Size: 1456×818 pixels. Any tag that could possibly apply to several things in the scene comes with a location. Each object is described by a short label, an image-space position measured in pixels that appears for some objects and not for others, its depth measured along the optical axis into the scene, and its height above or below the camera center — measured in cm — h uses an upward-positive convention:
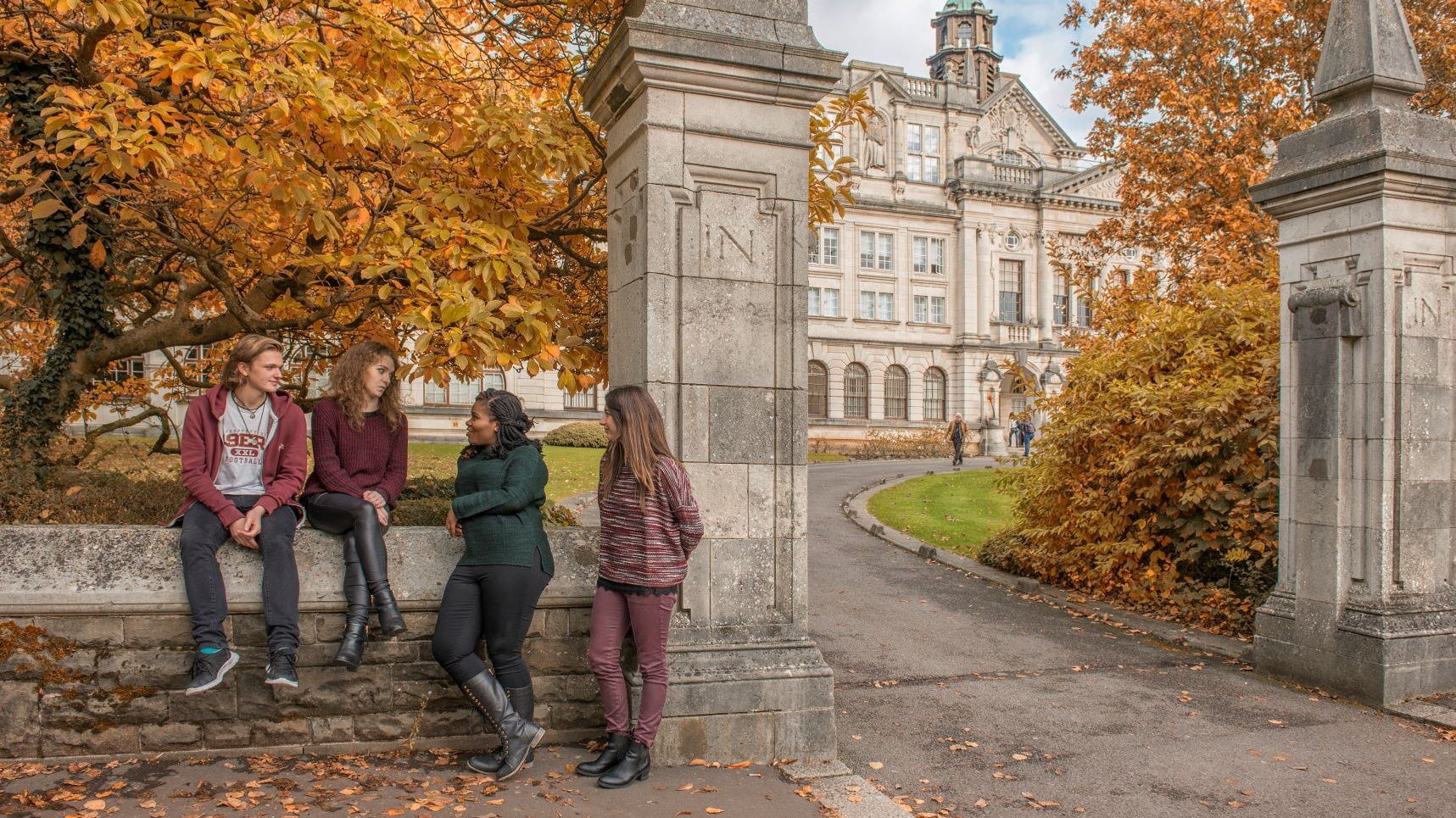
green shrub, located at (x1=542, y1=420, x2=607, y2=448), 3428 -108
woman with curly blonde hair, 488 -34
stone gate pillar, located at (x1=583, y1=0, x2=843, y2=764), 516 +45
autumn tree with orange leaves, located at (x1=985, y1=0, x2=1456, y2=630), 871 -25
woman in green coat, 470 -83
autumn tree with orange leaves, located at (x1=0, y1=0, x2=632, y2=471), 564 +157
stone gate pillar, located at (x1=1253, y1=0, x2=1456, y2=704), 673 +14
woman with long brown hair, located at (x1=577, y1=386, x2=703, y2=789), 473 -74
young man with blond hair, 463 -42
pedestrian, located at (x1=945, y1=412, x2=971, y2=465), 3106 -95
